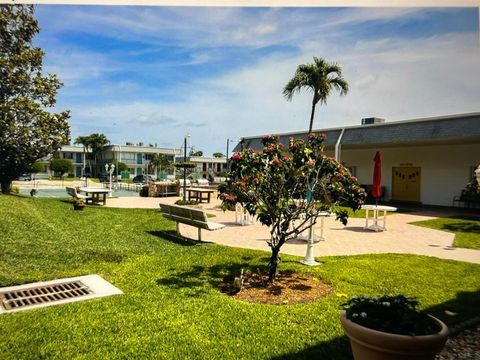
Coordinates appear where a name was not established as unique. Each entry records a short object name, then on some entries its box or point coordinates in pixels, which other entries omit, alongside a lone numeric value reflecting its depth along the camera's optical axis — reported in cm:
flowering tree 475
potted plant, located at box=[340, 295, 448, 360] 229
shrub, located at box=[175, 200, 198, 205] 1533
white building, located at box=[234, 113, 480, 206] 1528
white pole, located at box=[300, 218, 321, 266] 628
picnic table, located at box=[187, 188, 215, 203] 1838
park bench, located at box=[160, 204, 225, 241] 755
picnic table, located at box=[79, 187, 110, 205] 1537
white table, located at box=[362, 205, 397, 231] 1040
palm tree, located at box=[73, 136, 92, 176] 5531
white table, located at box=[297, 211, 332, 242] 896
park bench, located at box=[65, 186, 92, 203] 1482
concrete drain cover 408
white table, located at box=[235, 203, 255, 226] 1155
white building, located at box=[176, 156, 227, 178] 6494
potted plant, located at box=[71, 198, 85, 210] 1282
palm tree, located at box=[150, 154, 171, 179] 6022
